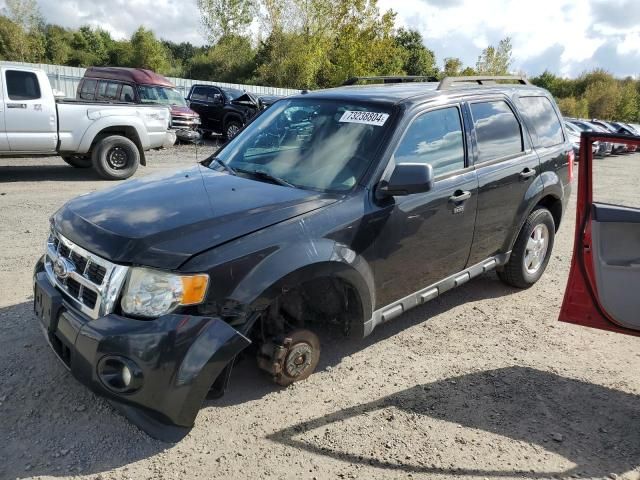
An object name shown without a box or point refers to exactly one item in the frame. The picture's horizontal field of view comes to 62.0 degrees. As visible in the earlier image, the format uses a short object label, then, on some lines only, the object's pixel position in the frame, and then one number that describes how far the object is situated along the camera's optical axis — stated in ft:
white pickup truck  28.99
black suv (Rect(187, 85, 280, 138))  57.57
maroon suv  50.21
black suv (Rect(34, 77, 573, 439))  8.35
